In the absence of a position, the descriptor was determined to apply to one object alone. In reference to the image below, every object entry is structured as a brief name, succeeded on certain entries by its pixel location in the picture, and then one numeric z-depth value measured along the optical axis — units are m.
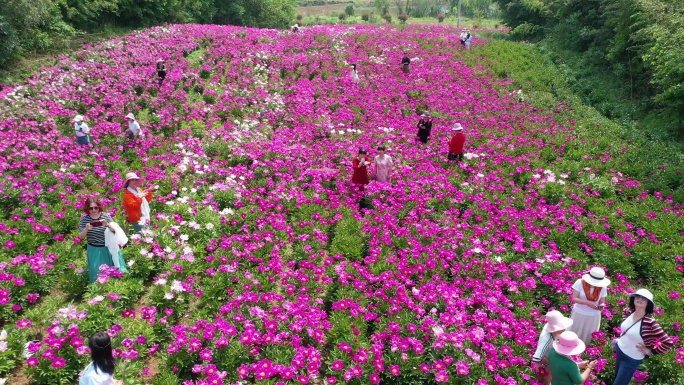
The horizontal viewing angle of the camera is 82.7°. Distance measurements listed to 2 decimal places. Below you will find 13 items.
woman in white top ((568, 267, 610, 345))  4.92
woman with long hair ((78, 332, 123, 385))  3.41
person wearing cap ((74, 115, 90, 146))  10.30
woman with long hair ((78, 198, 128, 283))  5.52
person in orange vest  6.62
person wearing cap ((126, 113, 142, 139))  10.94
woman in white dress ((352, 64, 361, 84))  17.61
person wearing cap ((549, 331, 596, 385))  3.84
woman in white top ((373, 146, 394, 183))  9.36
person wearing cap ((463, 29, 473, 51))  24.53
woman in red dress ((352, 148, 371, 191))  9.10
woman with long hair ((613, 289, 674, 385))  4.26
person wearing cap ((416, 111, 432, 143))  11.95
